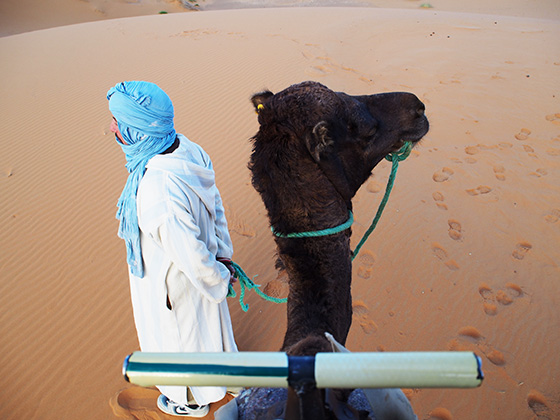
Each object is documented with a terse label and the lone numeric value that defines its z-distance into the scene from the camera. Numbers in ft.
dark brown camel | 6.02
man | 7.90
